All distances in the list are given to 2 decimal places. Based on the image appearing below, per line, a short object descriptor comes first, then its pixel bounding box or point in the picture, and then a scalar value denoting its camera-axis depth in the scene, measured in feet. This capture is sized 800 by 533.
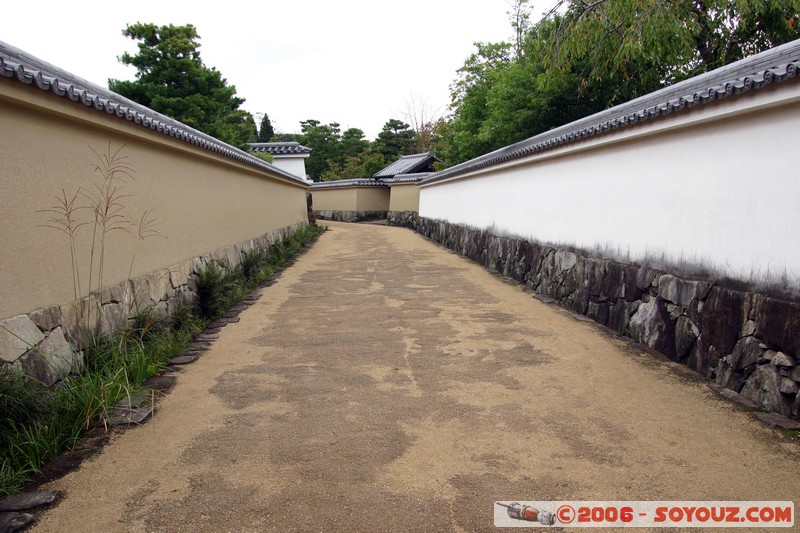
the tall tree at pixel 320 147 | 146.61
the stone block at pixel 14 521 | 8.87
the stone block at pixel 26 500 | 9.48
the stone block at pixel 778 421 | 12.62
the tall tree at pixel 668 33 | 28.32
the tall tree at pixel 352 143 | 146.61
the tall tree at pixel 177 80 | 60.59
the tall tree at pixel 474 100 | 76.69
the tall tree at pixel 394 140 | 140.97
